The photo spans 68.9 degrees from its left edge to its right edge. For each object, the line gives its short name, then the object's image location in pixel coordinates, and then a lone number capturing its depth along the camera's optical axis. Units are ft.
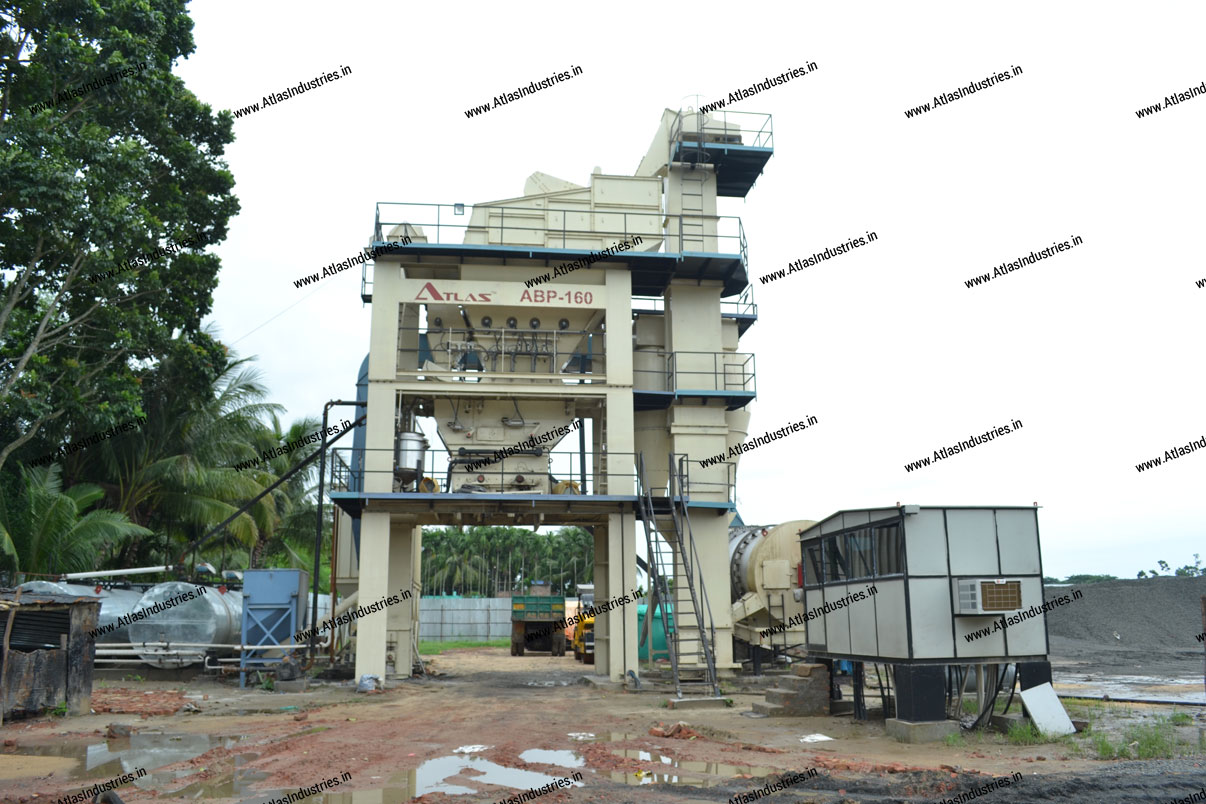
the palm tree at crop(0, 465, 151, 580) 74.79
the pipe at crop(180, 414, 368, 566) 81.97
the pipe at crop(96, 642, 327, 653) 68.77
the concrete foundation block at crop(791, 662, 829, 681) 51.11
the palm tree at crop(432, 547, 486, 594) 289.94
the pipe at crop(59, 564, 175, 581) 66.08
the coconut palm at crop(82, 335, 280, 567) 94.94
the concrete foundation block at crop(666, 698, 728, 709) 55.31
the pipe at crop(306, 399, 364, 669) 75.36
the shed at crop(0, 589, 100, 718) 46.42
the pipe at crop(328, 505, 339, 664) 77.69
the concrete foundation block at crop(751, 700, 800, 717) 50.29
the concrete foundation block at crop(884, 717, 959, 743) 40.34
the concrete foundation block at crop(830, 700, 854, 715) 50.98
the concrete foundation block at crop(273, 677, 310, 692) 65.92
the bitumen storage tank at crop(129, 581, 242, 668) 73.61
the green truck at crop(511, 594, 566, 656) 124.57
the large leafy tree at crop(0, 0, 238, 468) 57.26
